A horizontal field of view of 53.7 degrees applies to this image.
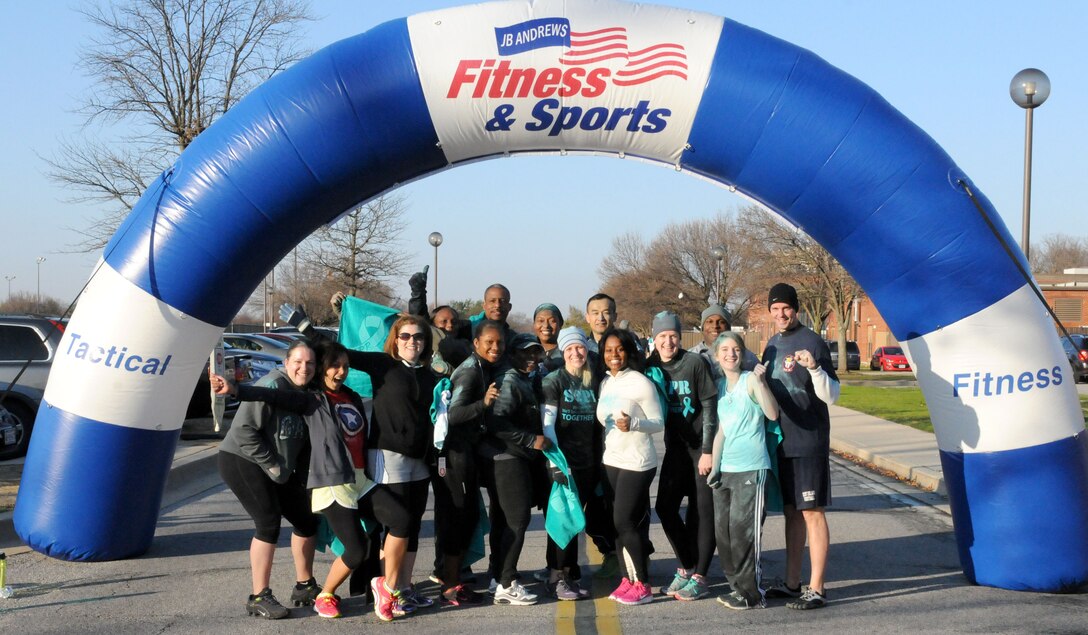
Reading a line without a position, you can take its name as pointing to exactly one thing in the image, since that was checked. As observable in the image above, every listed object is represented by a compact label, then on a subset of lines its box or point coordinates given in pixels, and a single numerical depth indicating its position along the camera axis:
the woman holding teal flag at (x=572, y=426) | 6.76
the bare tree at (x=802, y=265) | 41.81
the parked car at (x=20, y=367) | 13.01
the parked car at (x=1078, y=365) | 32.41
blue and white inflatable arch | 6.92
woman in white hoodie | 6.64
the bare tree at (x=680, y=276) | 62.19
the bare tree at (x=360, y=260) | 28.48
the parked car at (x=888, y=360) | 48.78
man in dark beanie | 6.57
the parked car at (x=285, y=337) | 25.68
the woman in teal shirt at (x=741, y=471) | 6.54
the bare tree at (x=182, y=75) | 18.47
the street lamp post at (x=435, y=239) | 28.36
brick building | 64.50
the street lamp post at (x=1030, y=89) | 12.19
